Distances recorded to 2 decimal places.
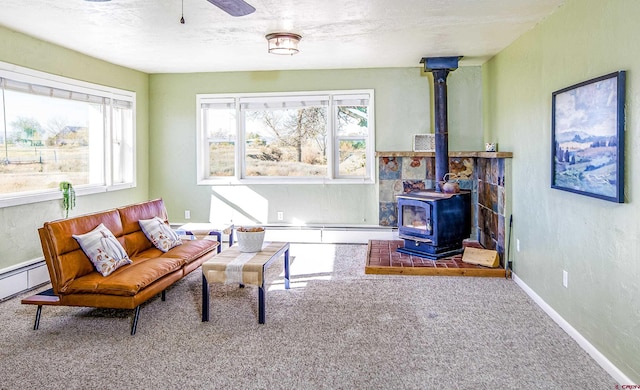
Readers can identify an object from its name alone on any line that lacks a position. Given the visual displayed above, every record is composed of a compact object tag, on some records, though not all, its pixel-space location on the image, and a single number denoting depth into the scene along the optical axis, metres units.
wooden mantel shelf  4.69
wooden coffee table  3.30
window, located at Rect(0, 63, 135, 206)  4.23
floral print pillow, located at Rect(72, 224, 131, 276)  3.39
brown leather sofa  3.15
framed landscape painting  2.50
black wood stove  4.95
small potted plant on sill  4.69
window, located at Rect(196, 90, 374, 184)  6.33
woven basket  3.74
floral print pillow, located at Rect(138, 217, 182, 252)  4.27
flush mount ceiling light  4.30
